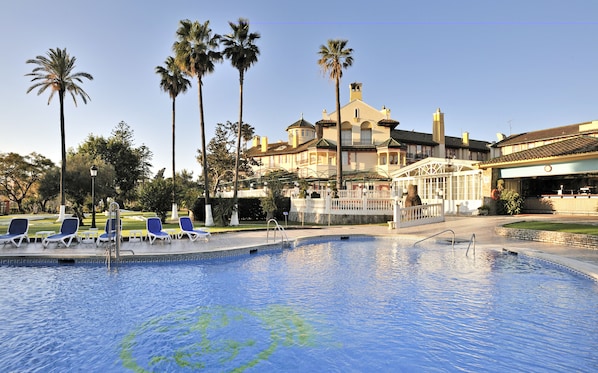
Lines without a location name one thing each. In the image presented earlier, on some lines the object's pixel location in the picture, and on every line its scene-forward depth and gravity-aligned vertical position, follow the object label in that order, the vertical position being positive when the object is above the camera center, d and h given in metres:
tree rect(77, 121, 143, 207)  49.06 +6.10
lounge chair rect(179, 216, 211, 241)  15.45 -1.41
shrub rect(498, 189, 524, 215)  24.48 -0.48
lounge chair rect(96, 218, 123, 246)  13.43 -1.47
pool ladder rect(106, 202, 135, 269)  10.77 -1.34
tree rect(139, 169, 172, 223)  26.12 +0.35
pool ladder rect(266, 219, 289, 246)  15.36 -1.90
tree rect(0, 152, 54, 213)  48.56 +3.99
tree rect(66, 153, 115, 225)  30.02 +1.59
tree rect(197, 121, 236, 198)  47.16 +6.00
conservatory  26.23 +1.09
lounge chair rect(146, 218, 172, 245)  14.46 -1.34
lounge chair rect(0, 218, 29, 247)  14.10 -1.29
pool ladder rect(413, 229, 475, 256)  13.55 -1.97
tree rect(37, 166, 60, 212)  30.73 +1.47
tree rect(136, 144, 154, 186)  61.63 +7.14
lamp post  20.69 +1.75
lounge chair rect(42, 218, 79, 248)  13.88 -1.40
